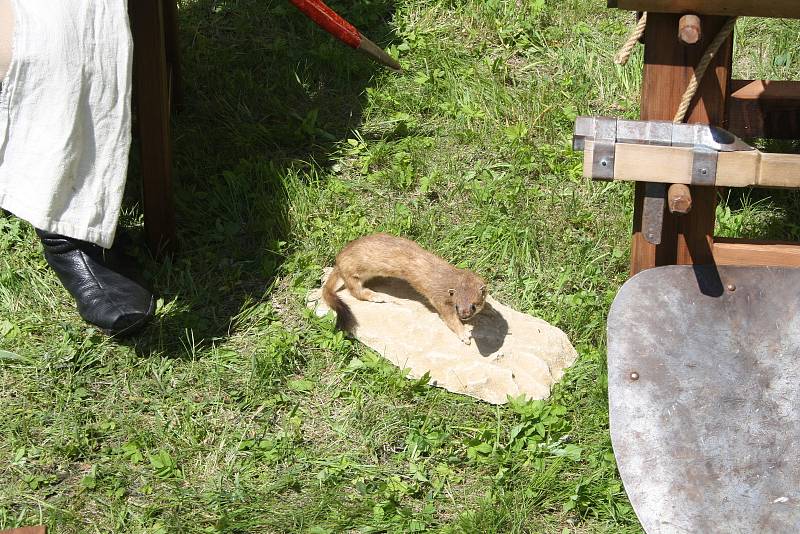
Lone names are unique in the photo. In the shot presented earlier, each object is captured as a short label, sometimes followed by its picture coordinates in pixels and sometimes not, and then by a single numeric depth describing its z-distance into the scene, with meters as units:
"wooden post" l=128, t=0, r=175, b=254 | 3.73
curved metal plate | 2.44
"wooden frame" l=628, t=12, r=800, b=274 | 2.38
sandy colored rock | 3.58
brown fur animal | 3.81
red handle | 4.41
